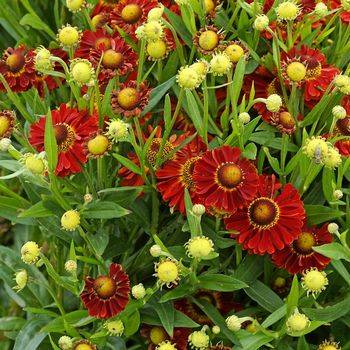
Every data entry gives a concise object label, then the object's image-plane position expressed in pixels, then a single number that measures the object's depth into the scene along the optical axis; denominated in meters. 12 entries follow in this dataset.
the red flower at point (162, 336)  0.81
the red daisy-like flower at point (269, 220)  0.78
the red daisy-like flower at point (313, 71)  0.83
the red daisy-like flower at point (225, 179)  0.77
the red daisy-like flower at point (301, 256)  0.79
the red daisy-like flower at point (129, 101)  0.77
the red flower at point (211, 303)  0.83
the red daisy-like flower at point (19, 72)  0.86
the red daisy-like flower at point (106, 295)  0.76
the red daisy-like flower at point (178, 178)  0.79
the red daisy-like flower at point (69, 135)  0.79
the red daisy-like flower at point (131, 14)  0.85
